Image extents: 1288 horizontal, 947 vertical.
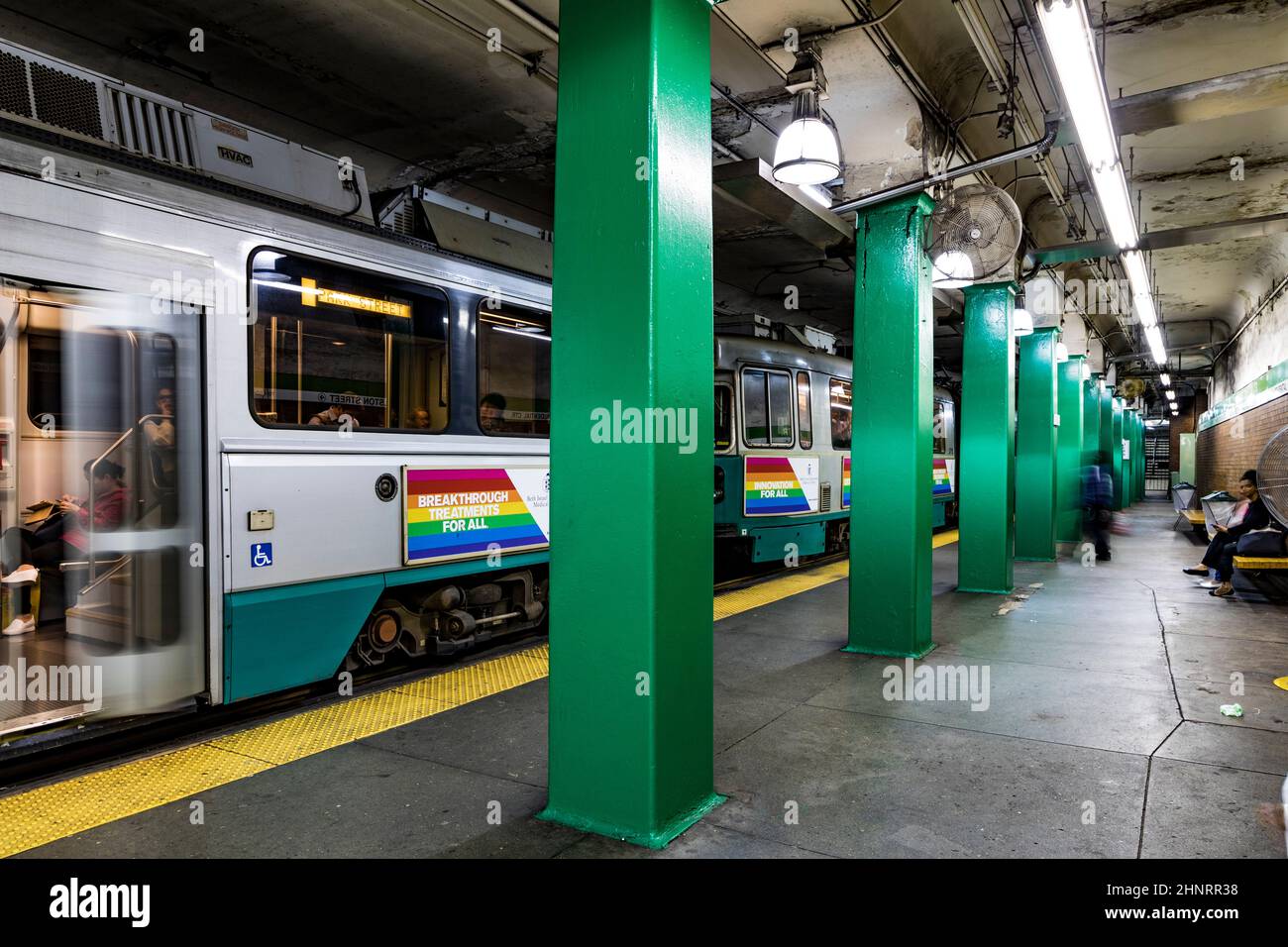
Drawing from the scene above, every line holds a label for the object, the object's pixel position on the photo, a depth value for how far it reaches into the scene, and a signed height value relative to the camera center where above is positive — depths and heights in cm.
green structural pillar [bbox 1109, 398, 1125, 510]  2452 +75
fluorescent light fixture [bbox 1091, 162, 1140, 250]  637 +240
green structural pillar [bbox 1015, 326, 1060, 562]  1135 +33
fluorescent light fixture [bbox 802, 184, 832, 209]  614 +234
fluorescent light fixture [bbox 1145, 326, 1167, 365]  1425 +245
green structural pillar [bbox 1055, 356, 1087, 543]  1407 +31
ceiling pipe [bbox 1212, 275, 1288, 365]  1285 +300
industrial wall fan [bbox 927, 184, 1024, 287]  564 +176
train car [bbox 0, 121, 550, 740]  370 +19
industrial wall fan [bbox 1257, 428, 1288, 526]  680 -9
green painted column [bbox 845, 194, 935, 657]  566 +27
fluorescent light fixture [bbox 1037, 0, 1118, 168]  425 +245
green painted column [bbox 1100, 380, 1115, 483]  2044 +133
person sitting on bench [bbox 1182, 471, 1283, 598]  845 -73
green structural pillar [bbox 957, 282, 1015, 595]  845 +24
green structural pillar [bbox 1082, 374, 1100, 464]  1733 +122
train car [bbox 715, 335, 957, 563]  938 +26
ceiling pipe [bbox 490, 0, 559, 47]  529 +319
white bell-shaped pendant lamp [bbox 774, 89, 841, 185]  475 +198
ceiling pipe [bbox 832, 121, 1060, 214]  568 +230
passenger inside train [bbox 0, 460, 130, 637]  387 -38
